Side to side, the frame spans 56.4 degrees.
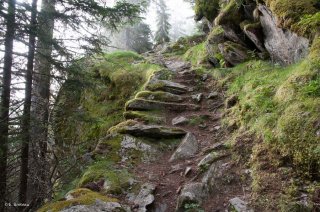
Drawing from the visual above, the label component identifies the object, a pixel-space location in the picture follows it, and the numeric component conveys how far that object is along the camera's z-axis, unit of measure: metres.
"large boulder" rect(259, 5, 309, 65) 7.11
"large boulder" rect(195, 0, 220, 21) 12.62
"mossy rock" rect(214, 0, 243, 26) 9.98
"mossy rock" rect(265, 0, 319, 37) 6.75
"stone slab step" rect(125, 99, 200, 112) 8.99
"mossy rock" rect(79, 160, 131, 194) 5.60
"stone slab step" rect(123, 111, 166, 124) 8.28
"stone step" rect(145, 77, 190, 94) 9.97
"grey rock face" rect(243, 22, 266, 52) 8.92
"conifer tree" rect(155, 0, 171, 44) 27.77
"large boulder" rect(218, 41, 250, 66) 10.02
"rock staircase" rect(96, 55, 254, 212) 5.11
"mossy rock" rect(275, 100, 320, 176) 4.38
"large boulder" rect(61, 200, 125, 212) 4.42
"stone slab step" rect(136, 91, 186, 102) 9.43
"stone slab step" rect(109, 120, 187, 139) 7.49
